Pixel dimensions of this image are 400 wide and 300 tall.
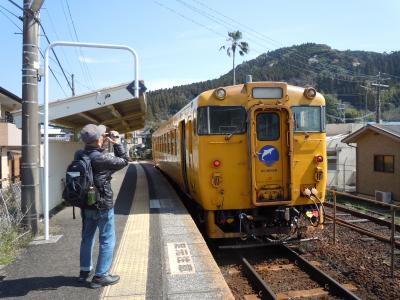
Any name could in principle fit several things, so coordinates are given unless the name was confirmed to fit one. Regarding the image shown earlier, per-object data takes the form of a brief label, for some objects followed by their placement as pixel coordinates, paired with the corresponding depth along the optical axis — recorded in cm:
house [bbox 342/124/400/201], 1750
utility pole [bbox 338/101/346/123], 5832
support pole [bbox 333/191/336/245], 892
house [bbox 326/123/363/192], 2275
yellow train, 776
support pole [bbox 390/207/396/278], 681
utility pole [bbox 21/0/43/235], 675
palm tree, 4956
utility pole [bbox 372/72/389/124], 3418
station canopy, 860
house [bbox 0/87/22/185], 1602
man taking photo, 435
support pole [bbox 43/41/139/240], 662
